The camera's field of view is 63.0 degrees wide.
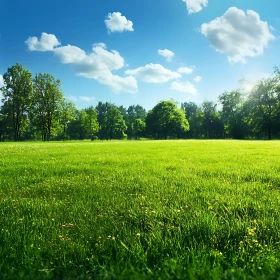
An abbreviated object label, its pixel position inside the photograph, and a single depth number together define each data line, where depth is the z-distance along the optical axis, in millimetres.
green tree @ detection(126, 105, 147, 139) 136750
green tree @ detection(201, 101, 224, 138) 123000
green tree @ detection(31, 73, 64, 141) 76438
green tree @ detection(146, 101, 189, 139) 112625
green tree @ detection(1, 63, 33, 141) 71000
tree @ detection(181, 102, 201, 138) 132375
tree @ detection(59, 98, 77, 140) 79594
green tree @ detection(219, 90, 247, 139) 101500
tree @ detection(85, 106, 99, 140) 101125
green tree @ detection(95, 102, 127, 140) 113312
